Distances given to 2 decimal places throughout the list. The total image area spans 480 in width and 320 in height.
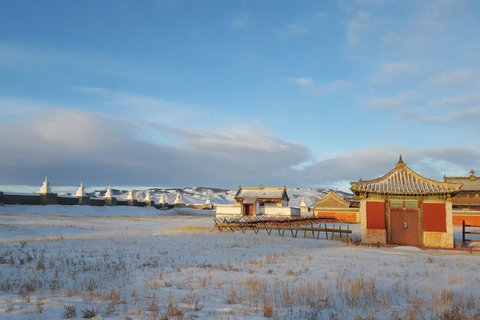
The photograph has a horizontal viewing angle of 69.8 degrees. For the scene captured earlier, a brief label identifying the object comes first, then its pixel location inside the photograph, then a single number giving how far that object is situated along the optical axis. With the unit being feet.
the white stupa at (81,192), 185.57
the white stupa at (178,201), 302.04
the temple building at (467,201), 146.41
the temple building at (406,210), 69.72
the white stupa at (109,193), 210.79
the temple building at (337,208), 181.98
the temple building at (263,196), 199.09
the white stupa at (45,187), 163.53
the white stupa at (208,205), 304.91
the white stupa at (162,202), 269.44
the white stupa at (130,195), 235.07
